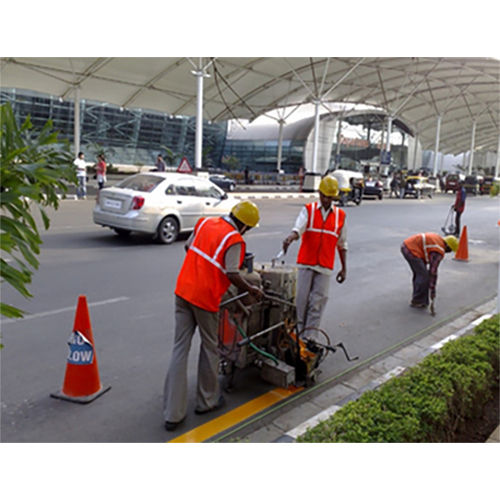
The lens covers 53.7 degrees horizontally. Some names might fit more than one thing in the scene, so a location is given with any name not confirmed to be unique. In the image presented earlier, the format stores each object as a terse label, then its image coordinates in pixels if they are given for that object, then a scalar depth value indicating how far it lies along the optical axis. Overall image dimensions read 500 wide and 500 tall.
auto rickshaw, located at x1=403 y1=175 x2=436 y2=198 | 36.81
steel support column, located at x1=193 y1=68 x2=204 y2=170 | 23.62
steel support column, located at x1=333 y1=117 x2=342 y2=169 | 52.12
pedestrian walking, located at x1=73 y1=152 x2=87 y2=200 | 19.63
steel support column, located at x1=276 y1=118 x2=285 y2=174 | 44.72
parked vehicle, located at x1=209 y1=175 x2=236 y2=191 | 31.47
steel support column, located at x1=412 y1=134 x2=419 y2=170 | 64.19
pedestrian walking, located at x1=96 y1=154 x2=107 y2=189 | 20.93
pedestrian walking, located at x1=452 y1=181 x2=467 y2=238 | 16.08
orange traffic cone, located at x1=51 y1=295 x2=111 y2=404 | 4.12
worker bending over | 7.33
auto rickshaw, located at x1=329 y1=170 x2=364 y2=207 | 25.44
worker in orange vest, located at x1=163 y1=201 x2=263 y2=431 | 3.72
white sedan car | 10.89
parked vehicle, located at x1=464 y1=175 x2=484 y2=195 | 46.68
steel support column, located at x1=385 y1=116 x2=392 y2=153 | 42.37
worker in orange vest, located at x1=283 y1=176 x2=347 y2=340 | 5.45
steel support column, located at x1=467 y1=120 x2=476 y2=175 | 59.26
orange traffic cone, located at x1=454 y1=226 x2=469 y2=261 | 11.98
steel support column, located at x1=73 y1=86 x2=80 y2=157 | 28.12
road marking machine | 4.21
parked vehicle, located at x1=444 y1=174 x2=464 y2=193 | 48.59
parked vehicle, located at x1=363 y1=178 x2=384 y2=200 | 32.31
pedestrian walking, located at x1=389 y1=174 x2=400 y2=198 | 38.28
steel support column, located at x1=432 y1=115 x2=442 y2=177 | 51.13
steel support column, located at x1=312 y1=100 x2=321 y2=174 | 32.99
